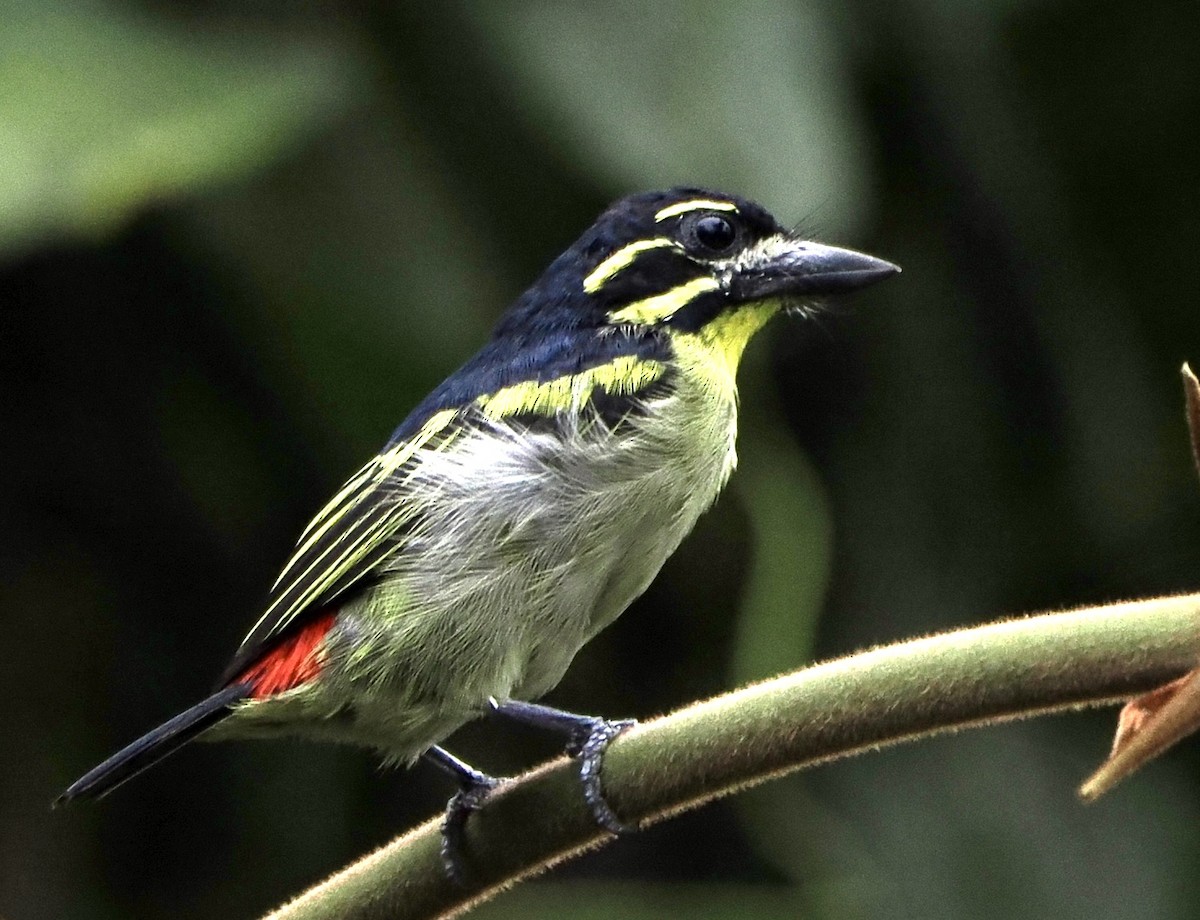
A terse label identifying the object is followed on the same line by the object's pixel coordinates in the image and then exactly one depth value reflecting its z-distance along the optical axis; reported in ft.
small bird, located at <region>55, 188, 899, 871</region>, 7.15
